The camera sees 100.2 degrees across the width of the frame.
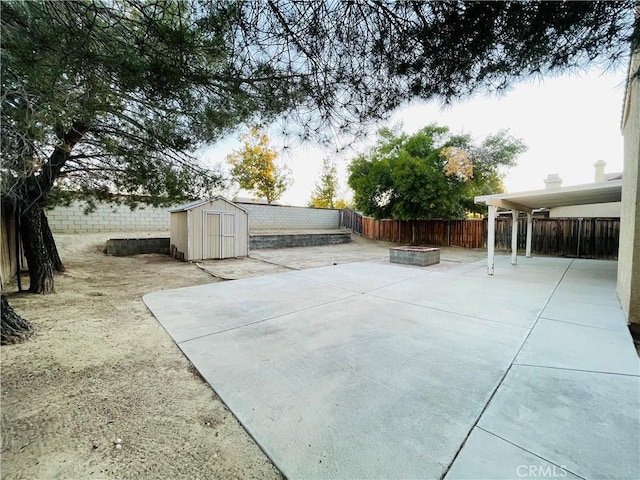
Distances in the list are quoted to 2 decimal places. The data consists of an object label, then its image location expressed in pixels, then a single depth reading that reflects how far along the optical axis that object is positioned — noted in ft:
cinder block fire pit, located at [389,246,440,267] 27.22
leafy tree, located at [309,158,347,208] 89.86
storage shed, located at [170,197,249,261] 28.94
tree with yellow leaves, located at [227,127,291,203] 59.57
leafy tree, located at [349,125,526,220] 39.22
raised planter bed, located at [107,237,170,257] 29.71
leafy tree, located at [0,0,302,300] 6.70
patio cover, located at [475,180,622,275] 18.89
